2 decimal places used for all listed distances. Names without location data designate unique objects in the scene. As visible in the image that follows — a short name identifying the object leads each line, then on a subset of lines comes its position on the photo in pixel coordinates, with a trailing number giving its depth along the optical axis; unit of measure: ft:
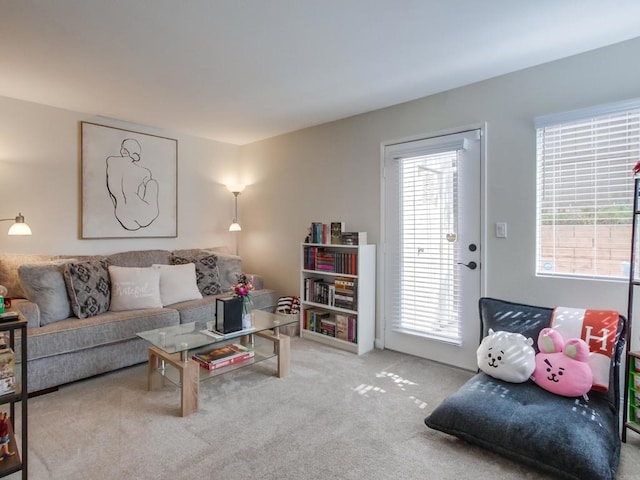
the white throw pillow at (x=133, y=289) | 10.40
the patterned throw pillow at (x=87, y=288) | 9.62
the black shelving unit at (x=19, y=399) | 4.92
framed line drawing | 12.01
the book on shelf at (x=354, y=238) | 11.27
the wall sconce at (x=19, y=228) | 9.48
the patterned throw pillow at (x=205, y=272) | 12.78
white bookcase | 11.16
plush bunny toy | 6.50
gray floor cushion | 5.28
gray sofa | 8.29
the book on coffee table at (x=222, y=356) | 8.18
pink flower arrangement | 8.78
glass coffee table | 7.38
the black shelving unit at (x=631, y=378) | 6.29
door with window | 9.59
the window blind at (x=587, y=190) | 7.47
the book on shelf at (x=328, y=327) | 11.91
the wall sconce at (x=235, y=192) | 15.21
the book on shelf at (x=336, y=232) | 11.79
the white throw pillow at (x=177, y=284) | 11.46
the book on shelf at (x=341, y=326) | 11.51
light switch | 9.01
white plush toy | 7.04
